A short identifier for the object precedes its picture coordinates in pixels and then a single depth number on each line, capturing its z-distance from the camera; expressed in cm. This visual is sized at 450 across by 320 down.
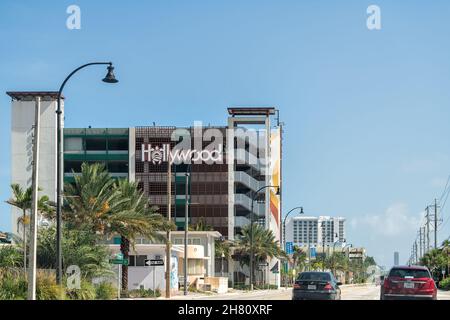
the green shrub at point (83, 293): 3834
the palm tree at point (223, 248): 9281
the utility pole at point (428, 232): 16865
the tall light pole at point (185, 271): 5893
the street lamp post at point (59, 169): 3400
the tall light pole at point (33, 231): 3005
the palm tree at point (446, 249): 11512
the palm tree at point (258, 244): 9812
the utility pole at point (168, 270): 5316
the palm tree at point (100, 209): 5041
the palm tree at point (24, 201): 5016
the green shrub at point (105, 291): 4412
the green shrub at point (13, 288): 3212
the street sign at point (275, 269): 9094
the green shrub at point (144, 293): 5488
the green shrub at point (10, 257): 4481
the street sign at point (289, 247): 13012
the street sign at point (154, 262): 4684
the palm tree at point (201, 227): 9641
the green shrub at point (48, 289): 3328
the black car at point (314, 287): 3378
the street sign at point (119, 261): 4319
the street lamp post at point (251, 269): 8166
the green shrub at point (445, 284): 8869
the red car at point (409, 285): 3173
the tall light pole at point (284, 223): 8748
